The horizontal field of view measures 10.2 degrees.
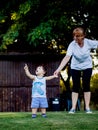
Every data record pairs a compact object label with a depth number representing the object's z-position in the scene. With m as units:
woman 10.89
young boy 10.35
